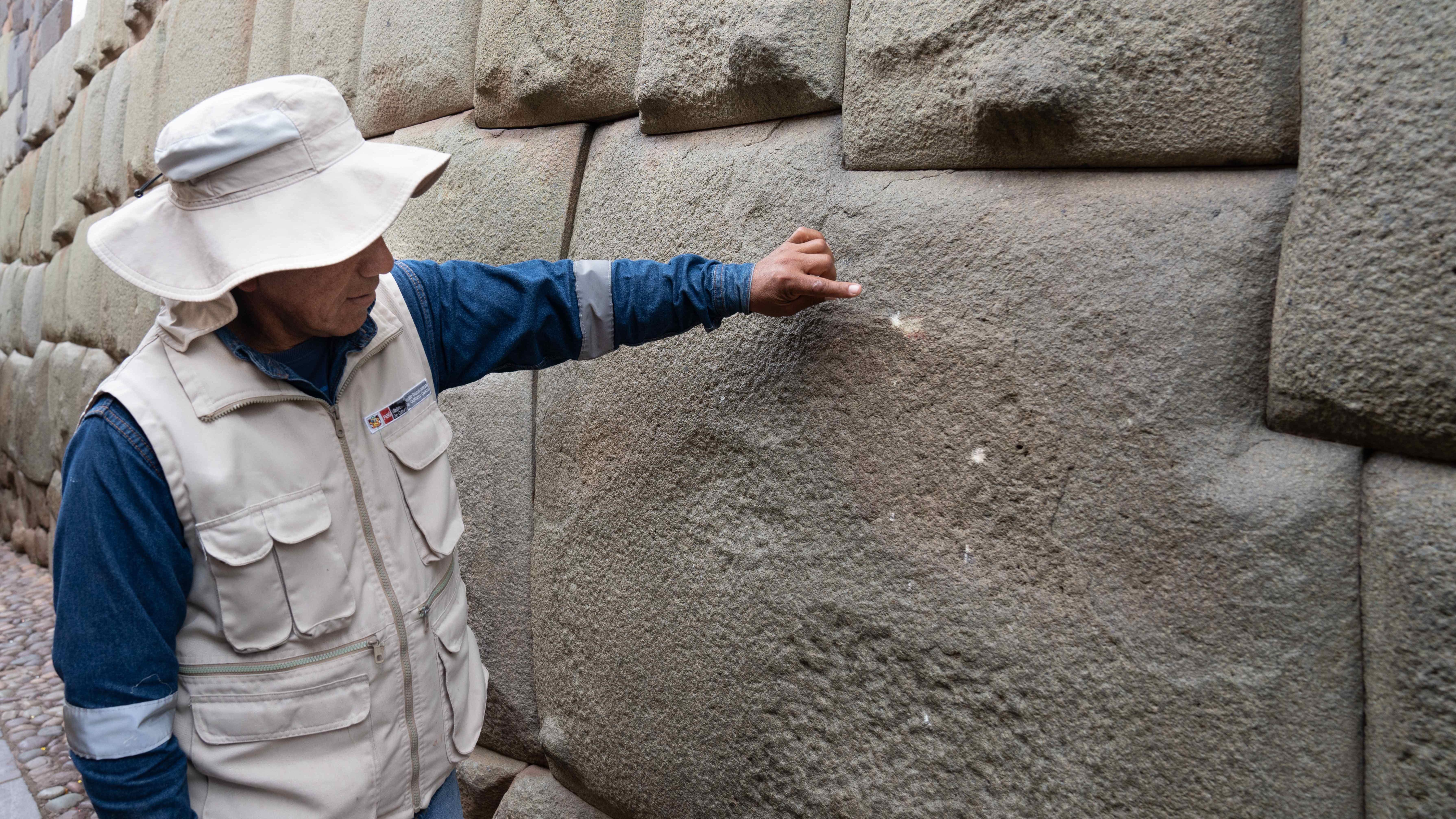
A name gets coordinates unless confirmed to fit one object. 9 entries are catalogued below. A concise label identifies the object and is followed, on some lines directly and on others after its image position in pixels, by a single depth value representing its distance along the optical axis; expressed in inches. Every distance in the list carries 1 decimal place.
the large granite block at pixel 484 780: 74.1
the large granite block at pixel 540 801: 67.6
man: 40.6
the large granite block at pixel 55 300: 183.2
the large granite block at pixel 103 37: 164.7
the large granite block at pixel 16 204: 223.1
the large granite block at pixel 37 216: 209.5
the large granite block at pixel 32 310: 199.8
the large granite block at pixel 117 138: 157.9
